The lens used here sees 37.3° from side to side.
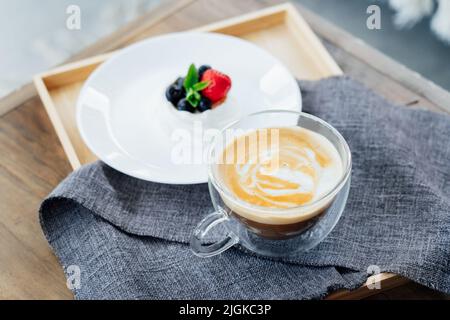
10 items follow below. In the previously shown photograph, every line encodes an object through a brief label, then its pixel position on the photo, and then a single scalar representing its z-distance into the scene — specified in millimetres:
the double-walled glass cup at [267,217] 860
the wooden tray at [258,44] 1116
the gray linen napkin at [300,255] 886
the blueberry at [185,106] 1061
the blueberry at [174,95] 1075
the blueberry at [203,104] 1061
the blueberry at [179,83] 1080
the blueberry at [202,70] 1095
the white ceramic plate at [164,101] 1019
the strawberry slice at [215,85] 1062
